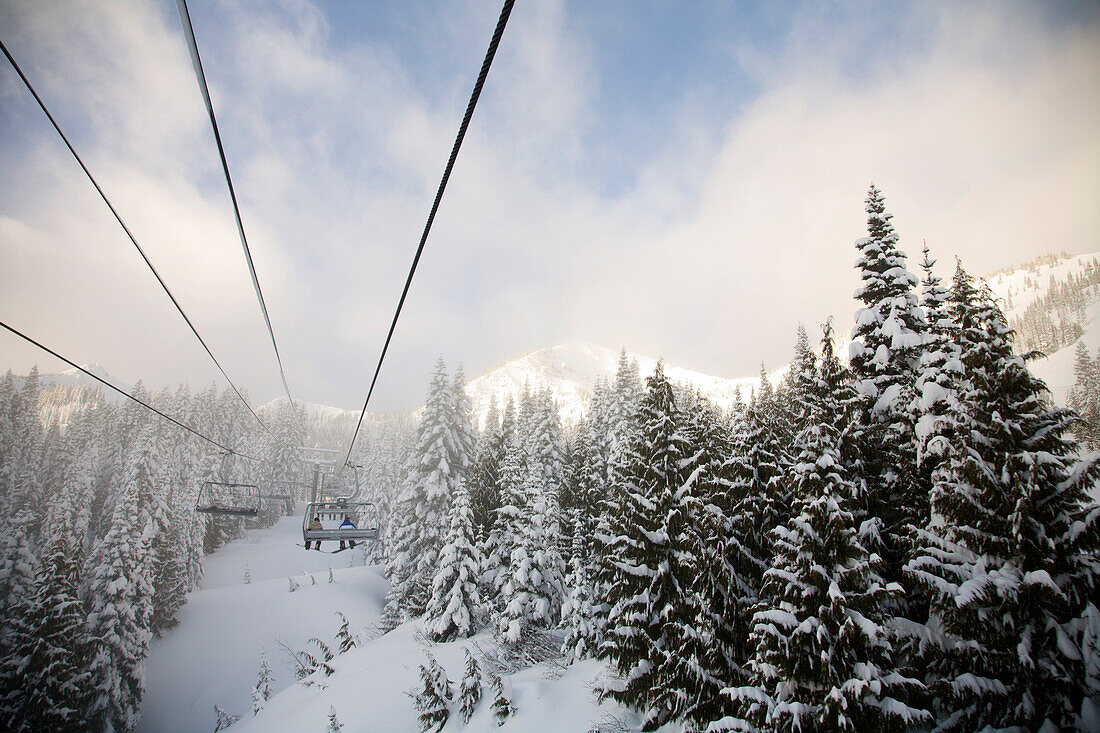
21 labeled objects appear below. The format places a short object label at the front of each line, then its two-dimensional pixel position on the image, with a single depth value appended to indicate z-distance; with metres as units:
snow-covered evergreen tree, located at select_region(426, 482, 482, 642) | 27.03
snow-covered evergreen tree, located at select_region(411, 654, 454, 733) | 19.88
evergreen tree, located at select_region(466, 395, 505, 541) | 31.34
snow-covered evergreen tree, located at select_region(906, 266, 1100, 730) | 9.24
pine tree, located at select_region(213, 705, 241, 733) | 29.67
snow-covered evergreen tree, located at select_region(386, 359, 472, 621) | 32.91
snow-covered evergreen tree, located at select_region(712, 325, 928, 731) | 9.88
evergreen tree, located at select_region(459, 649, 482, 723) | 19.27
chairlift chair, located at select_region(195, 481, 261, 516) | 19.64
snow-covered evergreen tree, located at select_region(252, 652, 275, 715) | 27.70
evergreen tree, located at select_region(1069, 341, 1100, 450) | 44.66
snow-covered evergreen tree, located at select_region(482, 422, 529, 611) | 27.19
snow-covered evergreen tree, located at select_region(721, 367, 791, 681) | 14.12
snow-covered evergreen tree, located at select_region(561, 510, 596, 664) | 22.33
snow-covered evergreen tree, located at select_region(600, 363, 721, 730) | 14.02
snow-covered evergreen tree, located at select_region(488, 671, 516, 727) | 17.83
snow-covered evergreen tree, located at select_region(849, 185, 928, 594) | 13.06
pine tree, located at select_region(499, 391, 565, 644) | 24.28
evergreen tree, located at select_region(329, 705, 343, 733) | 20.38
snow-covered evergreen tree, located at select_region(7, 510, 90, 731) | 25.38
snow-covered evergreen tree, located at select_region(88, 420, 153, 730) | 28.95
